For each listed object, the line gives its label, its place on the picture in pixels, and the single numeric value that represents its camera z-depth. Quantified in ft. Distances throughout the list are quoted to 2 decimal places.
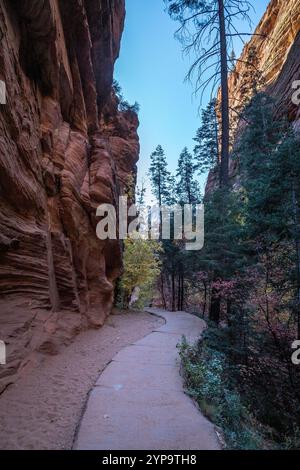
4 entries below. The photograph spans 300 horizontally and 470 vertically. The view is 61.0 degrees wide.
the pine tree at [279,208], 22.68
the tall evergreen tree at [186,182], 82.43
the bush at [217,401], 9.88
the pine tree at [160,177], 92.51
